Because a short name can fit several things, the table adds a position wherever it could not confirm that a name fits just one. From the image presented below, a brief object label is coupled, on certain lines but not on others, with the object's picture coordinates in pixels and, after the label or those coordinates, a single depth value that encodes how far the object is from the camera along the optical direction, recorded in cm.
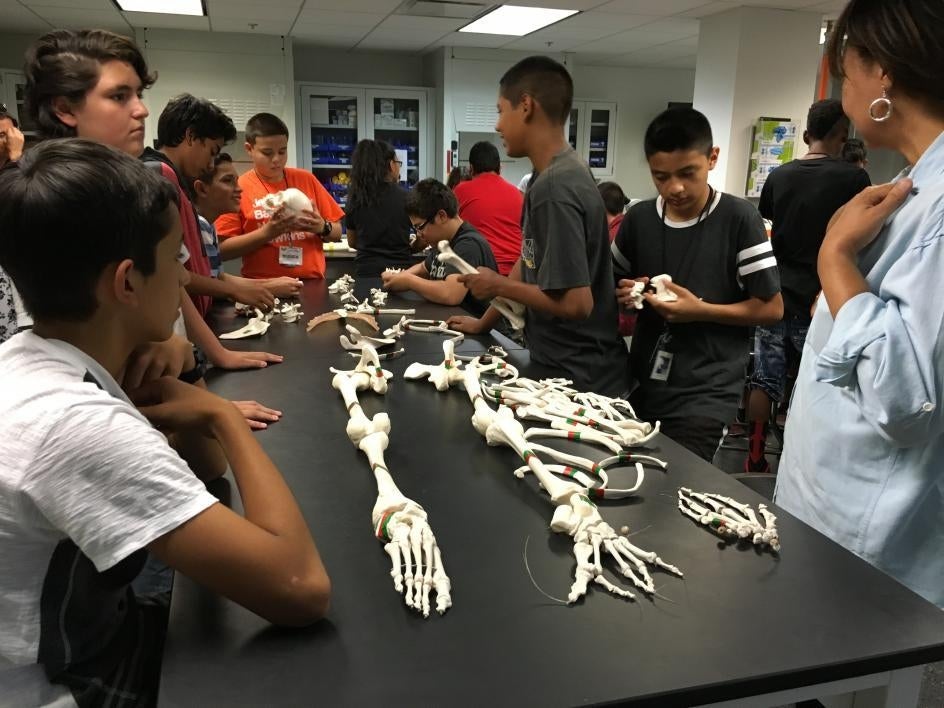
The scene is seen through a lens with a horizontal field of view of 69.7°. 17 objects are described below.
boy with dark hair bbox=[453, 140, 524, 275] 409
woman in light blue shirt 104
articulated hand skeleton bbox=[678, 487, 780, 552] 102
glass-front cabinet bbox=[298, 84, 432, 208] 751
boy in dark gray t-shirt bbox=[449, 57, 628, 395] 196
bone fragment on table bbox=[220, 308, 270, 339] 235
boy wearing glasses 305
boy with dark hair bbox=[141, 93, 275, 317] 230
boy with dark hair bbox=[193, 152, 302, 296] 269
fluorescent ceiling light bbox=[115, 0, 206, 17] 545
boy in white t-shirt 75
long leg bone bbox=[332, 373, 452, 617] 88
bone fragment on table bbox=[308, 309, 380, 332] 248
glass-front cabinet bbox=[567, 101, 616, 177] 823
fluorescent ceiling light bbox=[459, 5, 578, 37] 566
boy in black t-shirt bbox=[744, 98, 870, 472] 338
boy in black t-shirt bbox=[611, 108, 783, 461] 194
